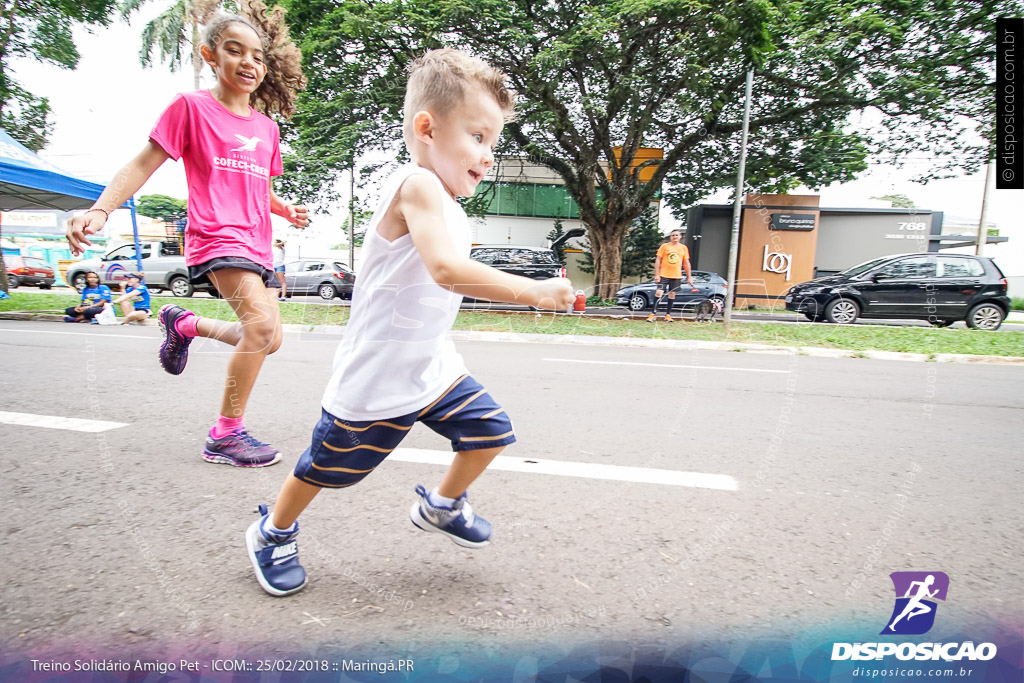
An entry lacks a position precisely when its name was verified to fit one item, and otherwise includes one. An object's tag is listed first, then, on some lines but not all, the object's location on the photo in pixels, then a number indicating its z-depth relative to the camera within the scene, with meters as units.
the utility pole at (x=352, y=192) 11.20
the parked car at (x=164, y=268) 14.59
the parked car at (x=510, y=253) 6.99
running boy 1.25
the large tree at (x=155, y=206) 44.34
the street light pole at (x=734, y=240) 7.81
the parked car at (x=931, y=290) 8.82
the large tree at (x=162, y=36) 14.99
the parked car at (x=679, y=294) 10.94
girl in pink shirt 1.85
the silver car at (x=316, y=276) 13.80
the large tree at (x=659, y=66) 9.99
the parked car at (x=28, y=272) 17.52
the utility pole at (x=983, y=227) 17.25
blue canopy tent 6.15
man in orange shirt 9.45
